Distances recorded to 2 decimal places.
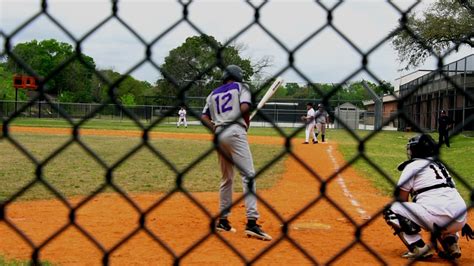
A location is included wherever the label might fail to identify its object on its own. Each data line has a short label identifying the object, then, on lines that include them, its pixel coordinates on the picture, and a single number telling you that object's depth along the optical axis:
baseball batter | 11.08
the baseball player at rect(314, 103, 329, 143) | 44.56
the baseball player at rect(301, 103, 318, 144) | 45.73
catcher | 10.28
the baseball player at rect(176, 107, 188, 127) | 75.31
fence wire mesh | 3.93
